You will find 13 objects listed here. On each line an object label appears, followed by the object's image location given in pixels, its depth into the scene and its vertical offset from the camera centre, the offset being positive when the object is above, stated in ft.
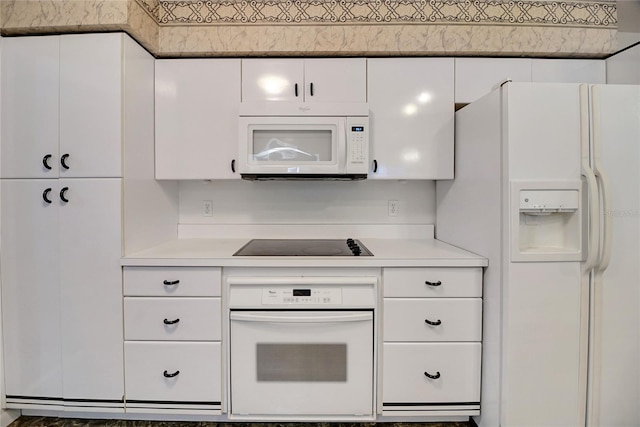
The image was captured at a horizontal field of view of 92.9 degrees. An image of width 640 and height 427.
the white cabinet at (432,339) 4.95 -2.16
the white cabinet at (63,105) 4.99 +1.63
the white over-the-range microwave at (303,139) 5.51 +1.23
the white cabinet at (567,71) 5.99 +2.70
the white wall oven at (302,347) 4.93 -2.31
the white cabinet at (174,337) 4.97 -2.18
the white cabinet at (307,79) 5.96 +2.48
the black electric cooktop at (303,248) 5.36 -0.80
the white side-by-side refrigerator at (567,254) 4.25 -0.65
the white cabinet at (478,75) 5.94 +2.58
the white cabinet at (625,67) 5.48 +2.64
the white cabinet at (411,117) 5.95 +1.76
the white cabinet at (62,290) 5.00 -1.44
